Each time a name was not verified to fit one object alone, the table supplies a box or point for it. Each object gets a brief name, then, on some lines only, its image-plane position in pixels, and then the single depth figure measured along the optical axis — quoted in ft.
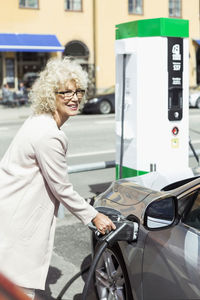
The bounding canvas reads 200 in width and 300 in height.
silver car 8.39
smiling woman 8.63
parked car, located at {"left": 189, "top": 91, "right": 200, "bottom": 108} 75.36
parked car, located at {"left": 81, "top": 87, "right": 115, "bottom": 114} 69.00
